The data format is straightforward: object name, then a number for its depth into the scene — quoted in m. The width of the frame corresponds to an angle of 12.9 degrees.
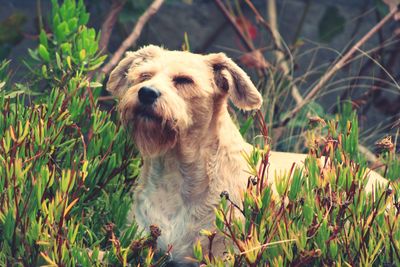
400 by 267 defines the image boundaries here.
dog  7.39
